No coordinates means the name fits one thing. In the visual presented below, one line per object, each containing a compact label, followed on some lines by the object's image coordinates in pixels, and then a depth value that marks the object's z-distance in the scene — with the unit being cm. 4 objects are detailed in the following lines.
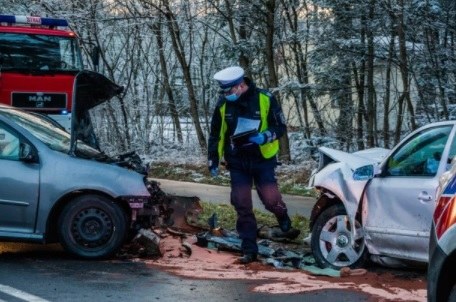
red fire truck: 2494
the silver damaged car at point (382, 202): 1125
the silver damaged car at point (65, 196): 1271
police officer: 1290
